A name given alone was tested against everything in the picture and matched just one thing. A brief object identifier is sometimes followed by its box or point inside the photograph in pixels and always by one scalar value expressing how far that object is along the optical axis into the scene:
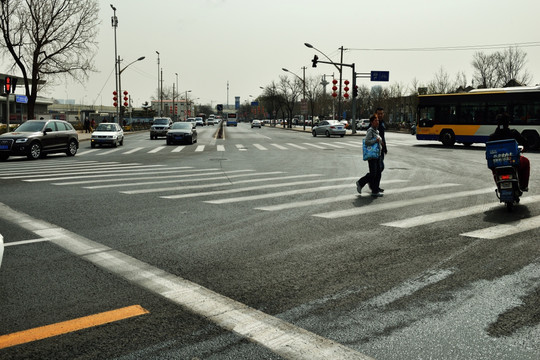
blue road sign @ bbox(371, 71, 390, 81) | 43.38
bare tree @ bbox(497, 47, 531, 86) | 70.50
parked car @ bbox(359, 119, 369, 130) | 67.26
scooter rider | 8.21
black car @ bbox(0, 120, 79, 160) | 19.31
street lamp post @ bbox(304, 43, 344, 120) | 41.79
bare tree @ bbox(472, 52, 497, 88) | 72.81
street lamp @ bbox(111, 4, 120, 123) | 50.94
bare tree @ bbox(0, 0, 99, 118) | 34.47
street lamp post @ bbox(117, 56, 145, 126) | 48.54
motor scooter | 7.89
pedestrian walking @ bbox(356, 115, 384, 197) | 10.18
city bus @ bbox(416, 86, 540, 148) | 24.33
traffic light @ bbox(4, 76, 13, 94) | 21.01
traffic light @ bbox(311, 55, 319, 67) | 39.63
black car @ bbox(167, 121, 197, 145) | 30.66
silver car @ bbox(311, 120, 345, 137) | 42.12
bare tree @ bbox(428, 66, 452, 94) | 80.46
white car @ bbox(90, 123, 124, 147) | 28.14
